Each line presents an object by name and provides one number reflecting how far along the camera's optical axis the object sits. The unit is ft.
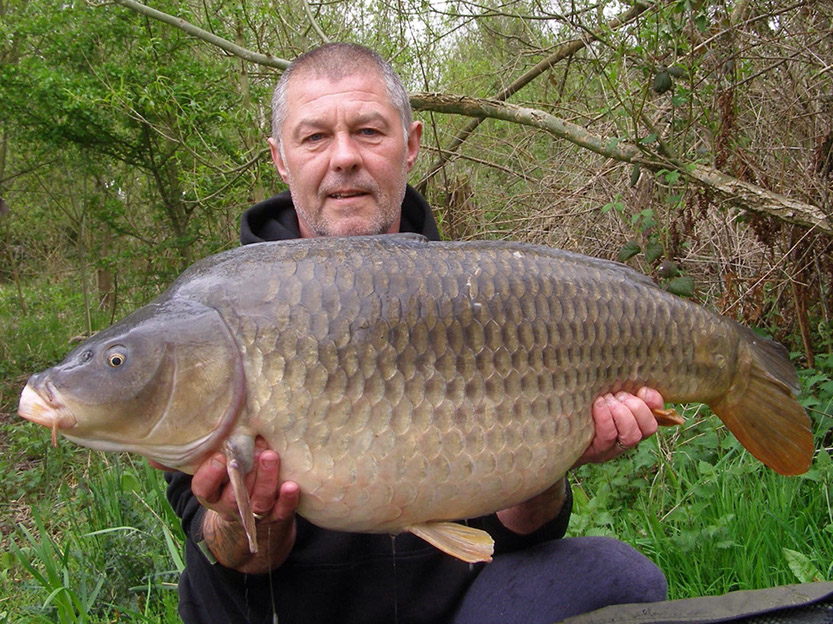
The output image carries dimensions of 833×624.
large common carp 3.59
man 4.63
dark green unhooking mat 4.09
